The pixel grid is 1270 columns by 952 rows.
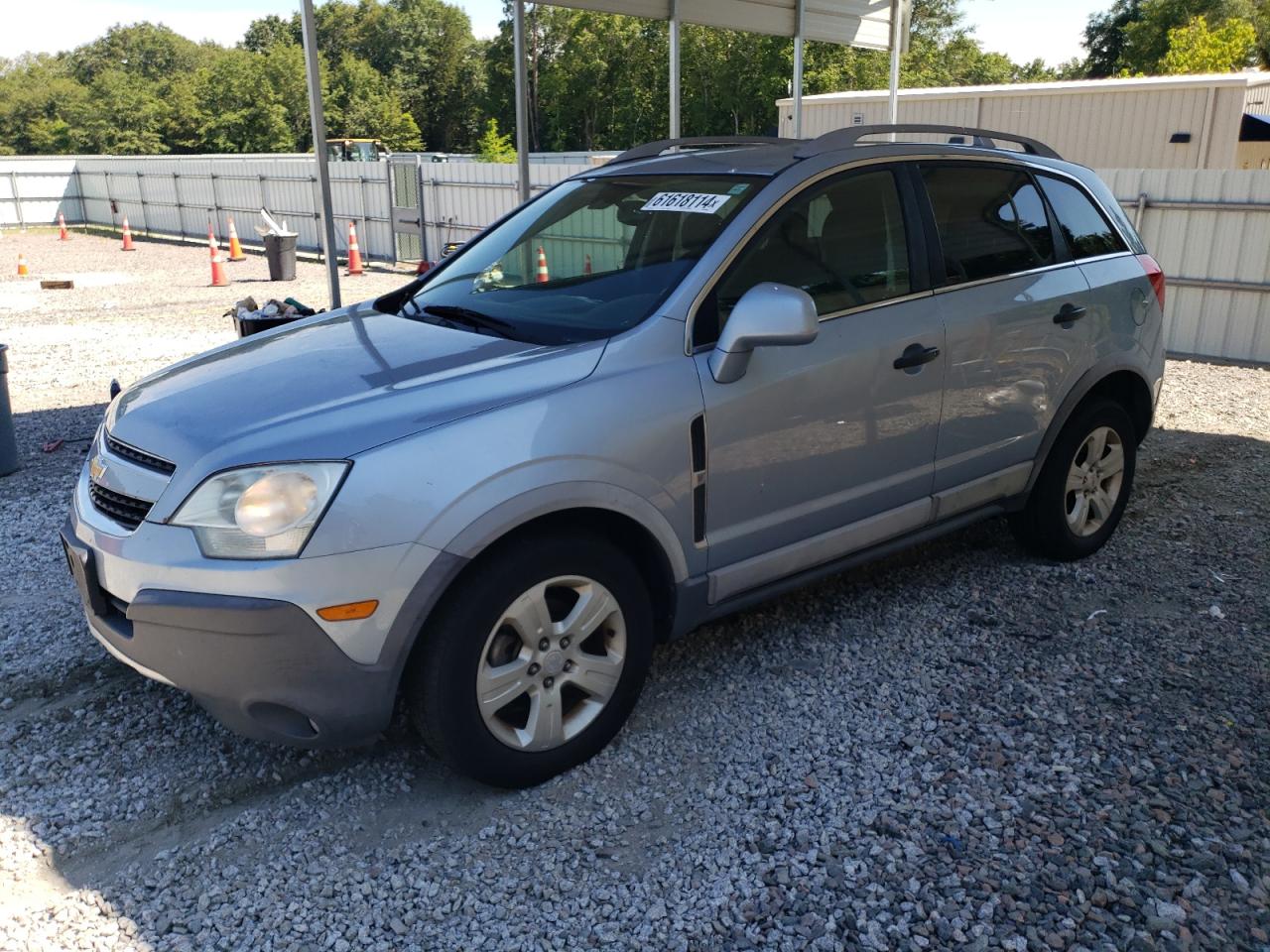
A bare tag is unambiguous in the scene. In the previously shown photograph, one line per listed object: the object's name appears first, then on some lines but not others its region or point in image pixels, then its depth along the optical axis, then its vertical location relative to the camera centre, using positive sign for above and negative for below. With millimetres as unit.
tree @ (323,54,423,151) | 78312 +2832
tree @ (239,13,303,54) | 104938 +11028
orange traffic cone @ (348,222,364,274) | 18594 -1771
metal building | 19109 +640
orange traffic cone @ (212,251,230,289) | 17531 -1969
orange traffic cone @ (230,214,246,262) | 21281 -1879
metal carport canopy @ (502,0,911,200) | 9281 +1269
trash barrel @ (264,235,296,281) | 17609 -1677
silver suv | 2869 -853
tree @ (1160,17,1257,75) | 41562 +3817
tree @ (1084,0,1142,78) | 61812 +6450
